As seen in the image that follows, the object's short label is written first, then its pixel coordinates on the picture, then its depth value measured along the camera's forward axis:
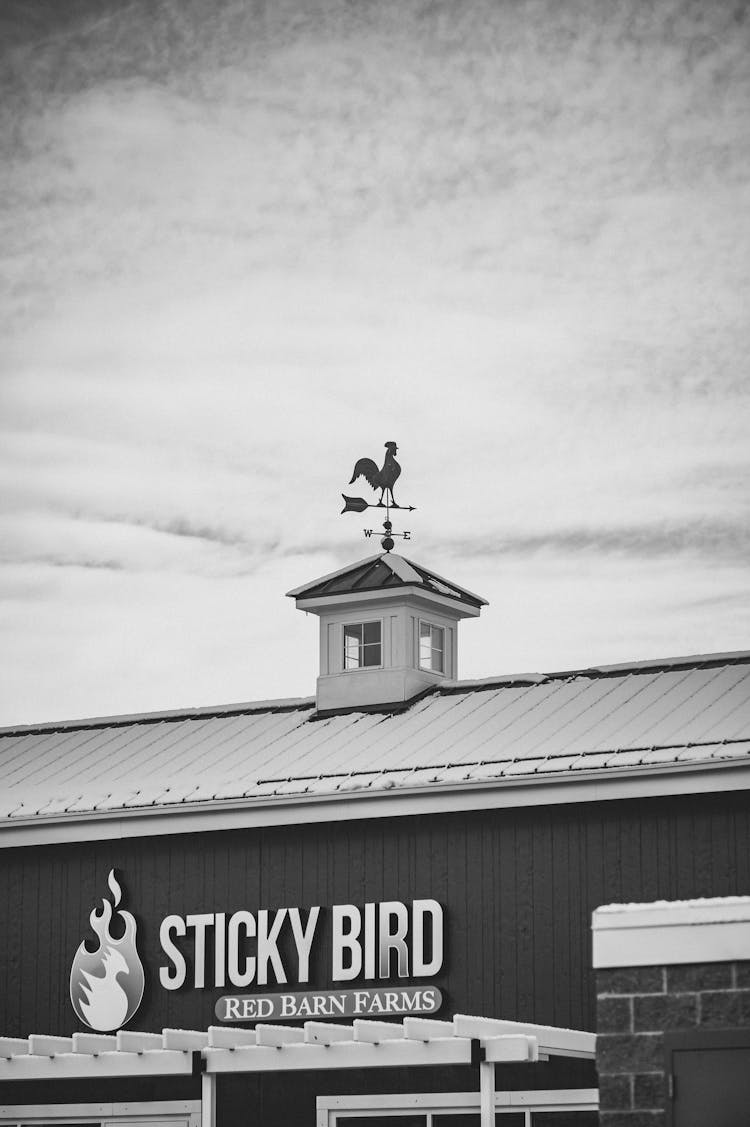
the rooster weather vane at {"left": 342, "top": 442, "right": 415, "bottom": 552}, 24.72
